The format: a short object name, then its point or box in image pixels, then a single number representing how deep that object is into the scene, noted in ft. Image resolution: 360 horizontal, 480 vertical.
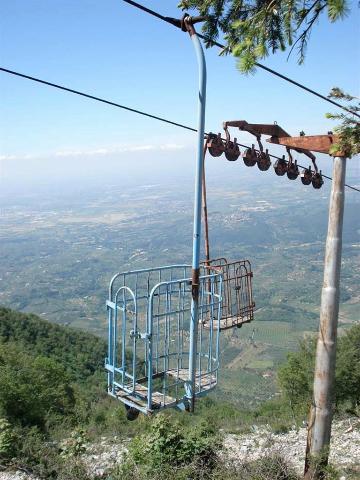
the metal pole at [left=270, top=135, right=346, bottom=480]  15.85
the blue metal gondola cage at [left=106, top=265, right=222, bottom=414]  14.96
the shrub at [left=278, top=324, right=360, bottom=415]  61.19
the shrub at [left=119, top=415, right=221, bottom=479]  28.73
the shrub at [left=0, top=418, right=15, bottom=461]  34.24
